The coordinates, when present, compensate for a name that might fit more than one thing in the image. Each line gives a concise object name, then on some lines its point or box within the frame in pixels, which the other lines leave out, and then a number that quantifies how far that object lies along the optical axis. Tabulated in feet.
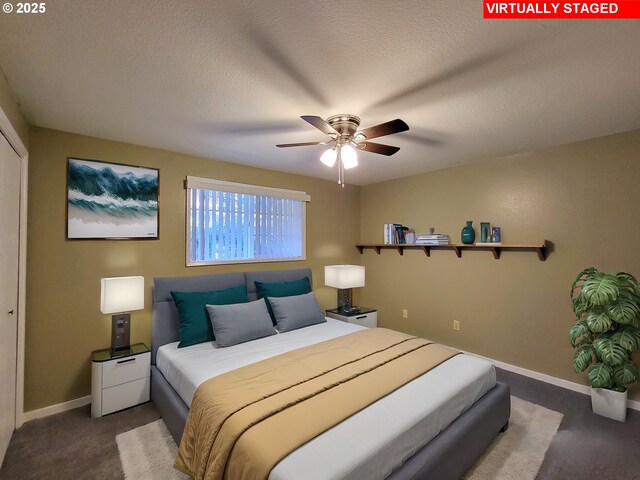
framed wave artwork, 9.05
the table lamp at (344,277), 13.39
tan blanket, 4.75
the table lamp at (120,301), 8.55
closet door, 6.47
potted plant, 7.84
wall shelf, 10.57
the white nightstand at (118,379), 8.37
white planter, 8.17
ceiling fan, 7.35
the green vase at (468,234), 12.16
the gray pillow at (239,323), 9.08
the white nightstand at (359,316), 13.23
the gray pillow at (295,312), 10.65
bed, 4.57
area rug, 6.35
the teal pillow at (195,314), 9.20
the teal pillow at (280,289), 11.53
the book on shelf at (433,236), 13.10
